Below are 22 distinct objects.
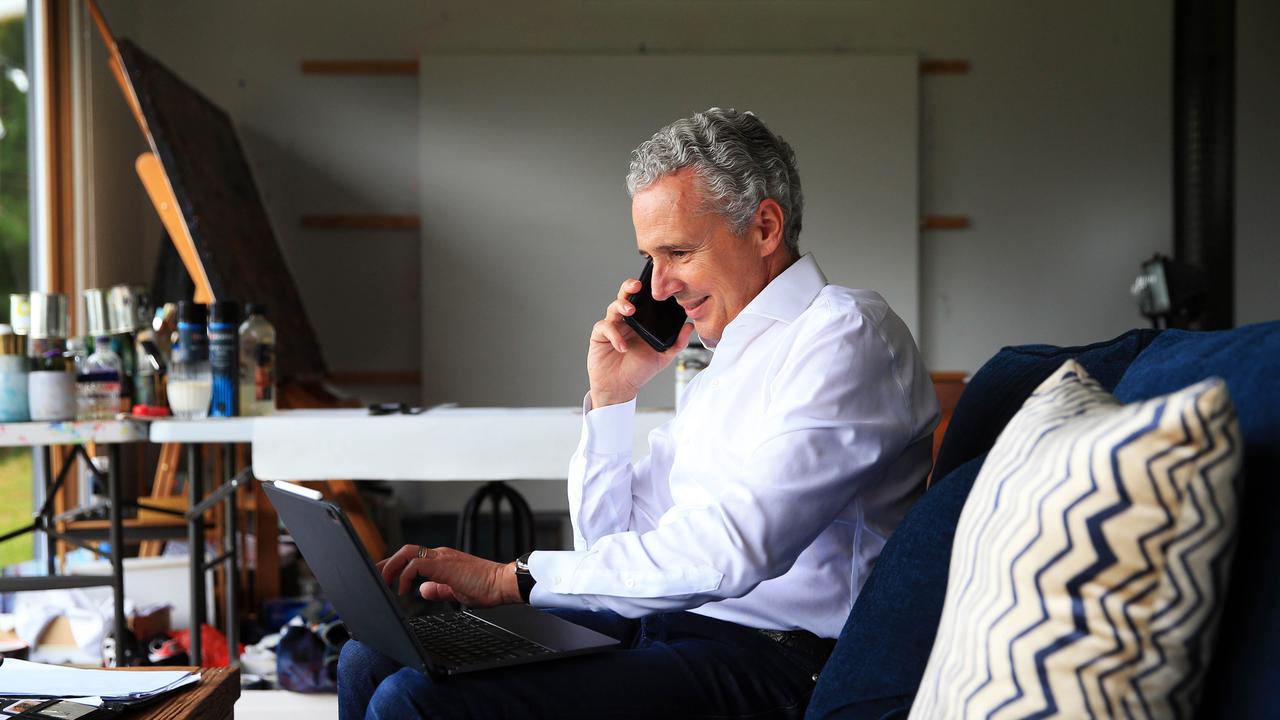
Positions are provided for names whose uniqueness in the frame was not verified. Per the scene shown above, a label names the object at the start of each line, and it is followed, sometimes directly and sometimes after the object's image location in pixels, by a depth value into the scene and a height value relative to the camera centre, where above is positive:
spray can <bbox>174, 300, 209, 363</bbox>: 2.71 +0.00
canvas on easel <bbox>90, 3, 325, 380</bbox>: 3.39 +0.48
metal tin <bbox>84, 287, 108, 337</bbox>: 2.88 +0.07
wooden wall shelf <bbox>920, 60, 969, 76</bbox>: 4.97 +1.24
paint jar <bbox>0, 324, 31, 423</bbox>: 2.59 -0.11
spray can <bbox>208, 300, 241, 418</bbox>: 2.66 -0.05
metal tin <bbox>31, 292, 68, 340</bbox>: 2.80 +0.06
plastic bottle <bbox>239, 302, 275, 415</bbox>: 2.80 -0.08
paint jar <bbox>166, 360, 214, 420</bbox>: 2.68 -0.14
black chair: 2.67 -0.47
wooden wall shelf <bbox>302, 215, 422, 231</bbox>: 4.95 +0.52
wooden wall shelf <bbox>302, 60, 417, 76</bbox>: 4.92 +1.24
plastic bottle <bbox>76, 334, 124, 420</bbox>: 2.70 -0.13
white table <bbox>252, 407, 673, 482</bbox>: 2.54 -0.27
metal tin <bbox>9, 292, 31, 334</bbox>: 2.82 +0.07
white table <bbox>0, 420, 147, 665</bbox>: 2.56 -0.25
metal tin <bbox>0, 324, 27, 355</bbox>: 2.63 -0.01
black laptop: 1.18 -0.36
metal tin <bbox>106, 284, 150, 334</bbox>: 2.89 +0.07
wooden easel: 3.38 -0.42
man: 1.23 -0.21
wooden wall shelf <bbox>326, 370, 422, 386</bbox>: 4.98 -0.20
